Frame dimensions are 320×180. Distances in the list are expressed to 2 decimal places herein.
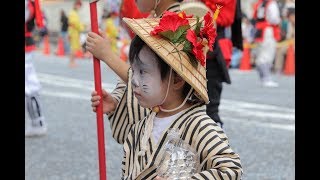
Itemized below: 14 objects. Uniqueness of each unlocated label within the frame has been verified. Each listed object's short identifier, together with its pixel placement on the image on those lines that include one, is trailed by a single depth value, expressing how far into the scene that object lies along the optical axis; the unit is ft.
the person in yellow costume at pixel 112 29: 59.88
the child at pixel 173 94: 8.76
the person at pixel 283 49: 53.62
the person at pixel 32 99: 22.59
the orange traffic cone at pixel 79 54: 68.13
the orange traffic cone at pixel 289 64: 52.24
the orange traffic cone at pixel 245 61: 55.42
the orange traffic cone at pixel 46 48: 78.12
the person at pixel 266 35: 42.01
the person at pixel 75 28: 63.10
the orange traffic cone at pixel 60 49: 76.23
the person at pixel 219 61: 14.75
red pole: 9.93
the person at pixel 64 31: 76.23
